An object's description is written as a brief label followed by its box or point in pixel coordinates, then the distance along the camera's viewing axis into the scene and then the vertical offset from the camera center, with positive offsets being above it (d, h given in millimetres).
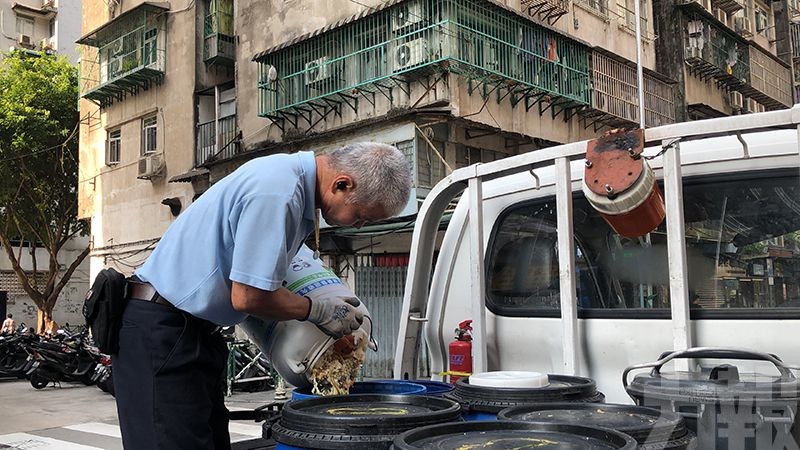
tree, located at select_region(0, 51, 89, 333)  19844 +4146
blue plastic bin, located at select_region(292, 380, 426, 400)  2234 -306
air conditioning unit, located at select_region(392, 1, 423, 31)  10891 +4285
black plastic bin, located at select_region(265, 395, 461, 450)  1602 -316
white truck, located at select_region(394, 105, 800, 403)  2064 +86
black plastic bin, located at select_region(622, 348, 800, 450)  1604 -286
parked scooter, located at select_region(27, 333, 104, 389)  11547 -1042
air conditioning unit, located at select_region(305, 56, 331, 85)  12398 +3921
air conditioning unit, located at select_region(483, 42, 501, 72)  11238 +3697
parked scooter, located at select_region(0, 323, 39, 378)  12789 -963
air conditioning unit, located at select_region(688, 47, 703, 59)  16220 +5262
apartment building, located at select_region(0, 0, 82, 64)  28734 +11456
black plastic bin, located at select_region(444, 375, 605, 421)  1939 -303
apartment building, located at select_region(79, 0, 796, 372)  11156 +3950
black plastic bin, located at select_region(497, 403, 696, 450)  1529 -325
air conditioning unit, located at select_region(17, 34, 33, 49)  28844 +10554
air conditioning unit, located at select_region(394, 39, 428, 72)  10833 +3664
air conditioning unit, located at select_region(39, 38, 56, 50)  29312 +10686
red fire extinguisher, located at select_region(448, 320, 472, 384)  2719 -251
